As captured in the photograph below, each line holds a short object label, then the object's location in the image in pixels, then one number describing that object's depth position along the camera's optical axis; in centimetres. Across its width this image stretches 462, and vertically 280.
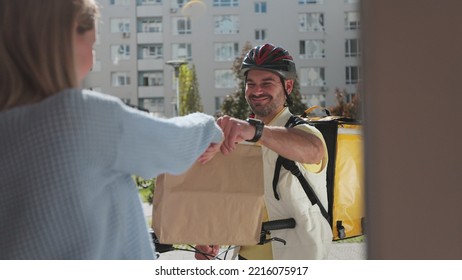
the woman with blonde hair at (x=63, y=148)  99
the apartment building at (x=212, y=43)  3000
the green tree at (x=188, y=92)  2334
